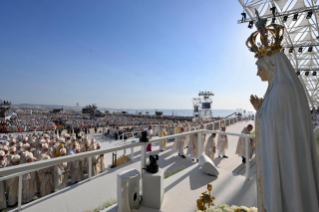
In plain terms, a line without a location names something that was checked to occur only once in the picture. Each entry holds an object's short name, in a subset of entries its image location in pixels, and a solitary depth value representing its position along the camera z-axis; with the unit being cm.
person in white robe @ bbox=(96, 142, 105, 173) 608
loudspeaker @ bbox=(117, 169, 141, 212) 202
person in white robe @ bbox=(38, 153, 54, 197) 419
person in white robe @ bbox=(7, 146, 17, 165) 457
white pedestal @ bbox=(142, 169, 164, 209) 227
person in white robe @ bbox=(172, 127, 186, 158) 792
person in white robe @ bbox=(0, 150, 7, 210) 304
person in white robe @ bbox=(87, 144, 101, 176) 570
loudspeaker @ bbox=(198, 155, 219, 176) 347
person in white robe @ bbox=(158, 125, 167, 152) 916
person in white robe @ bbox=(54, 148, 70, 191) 454
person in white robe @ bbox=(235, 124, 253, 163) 648
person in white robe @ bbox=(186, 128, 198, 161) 759
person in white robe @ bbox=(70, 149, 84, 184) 534
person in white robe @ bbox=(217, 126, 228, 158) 738
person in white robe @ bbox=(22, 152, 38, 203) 386
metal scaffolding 1447
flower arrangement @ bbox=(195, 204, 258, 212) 177
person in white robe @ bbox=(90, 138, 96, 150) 651
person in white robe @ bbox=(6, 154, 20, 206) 339
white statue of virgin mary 127
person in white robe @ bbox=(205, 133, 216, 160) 693
